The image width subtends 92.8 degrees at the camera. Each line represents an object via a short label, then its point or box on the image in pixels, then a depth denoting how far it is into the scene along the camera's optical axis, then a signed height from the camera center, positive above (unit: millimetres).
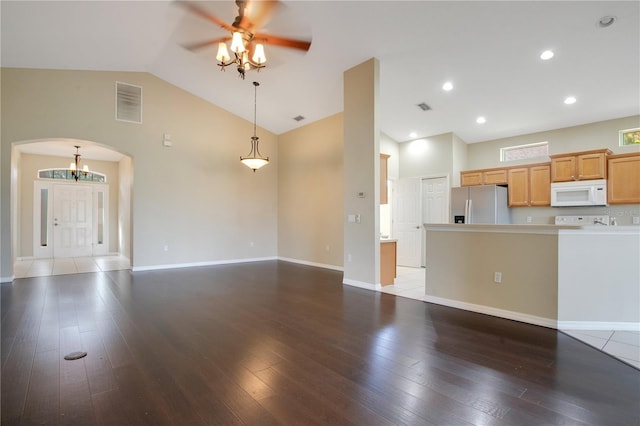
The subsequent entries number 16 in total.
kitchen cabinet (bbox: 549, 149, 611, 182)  5297 +869
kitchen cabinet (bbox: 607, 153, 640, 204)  5031 +584
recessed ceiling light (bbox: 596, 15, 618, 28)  3478 +2226
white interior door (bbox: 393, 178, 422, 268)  7324 -196
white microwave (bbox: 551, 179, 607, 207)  5281 +366
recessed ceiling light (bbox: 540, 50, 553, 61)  4086 +2158
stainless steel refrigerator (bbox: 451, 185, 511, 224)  6262 +175
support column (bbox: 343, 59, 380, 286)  4930 +699
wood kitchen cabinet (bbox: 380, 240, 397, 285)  5125 -829
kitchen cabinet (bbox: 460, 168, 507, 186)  6531 +806
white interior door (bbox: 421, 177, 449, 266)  7008 +294
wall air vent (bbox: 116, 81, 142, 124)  6266 +2303
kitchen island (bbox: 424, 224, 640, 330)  3123 -666
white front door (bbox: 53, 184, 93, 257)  8836 -212
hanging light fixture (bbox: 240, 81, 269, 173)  6000 +1570
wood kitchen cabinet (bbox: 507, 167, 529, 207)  6211 +554
